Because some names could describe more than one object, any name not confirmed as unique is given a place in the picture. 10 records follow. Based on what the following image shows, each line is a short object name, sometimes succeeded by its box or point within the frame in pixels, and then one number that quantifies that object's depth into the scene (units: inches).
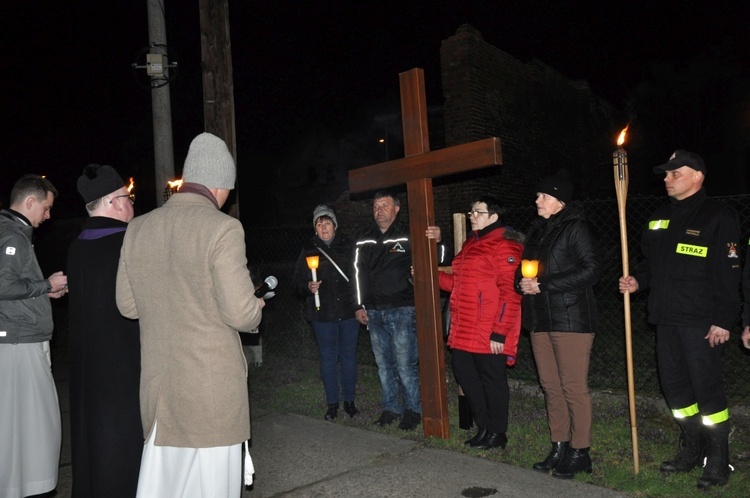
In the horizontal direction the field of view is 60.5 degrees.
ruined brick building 409.4
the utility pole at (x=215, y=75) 278.2
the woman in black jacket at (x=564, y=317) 171.3
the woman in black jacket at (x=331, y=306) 241.1
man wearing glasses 128.8
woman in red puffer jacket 190.9
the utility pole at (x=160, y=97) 296.4
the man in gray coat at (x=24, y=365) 158.9
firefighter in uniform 159.8
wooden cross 197.6
